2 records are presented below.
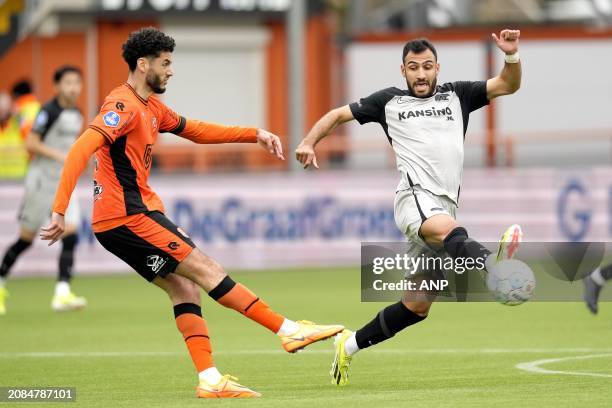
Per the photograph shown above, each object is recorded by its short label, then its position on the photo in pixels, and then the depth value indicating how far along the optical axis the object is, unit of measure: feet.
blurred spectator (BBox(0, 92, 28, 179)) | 140.18
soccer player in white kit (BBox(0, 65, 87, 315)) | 102.53
